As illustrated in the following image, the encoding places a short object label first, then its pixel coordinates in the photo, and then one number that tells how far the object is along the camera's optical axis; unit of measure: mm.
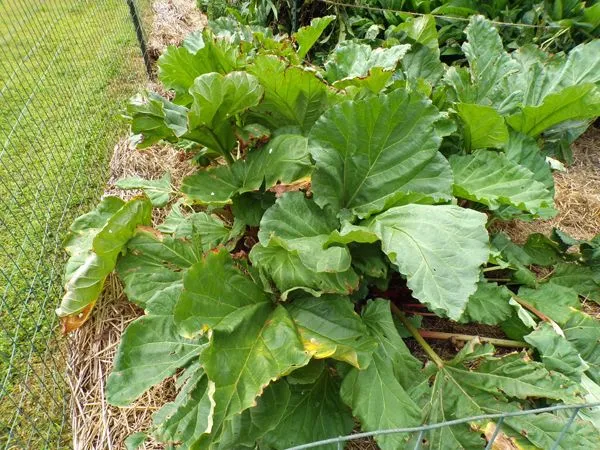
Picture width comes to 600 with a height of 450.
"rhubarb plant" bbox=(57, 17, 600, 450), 1205
